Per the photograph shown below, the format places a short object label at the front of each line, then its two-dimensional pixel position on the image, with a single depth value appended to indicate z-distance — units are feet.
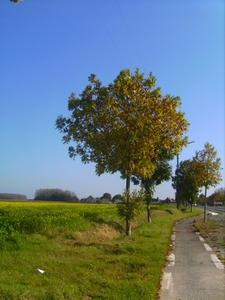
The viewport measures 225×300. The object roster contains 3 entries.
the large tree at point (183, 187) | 177.54
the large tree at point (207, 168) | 91.40
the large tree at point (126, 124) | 53.98
